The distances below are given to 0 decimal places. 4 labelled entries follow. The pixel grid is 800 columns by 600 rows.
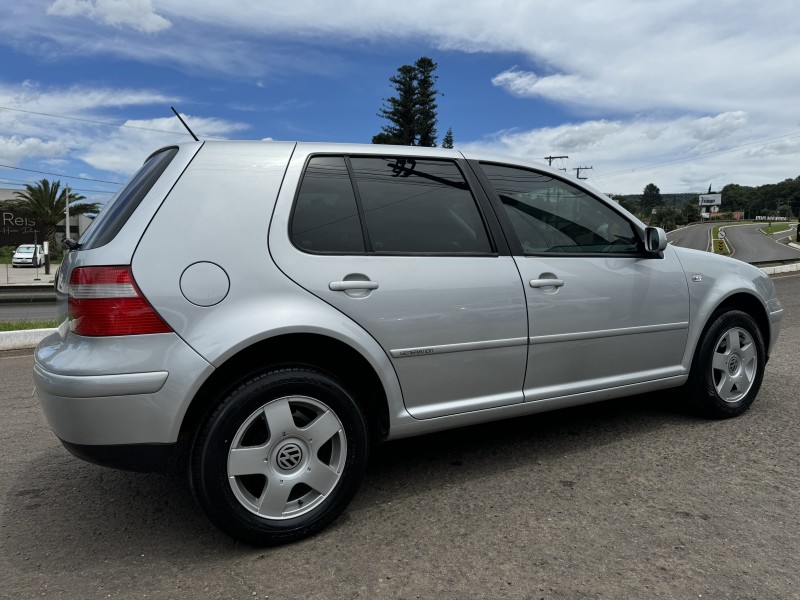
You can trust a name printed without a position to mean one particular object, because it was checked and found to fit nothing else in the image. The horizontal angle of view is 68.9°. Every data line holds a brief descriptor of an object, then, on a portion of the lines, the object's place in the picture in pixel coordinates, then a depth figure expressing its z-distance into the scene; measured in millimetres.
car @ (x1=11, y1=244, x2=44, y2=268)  37719
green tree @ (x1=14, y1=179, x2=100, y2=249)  47000
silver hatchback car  2281
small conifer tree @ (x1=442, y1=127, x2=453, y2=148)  55094
